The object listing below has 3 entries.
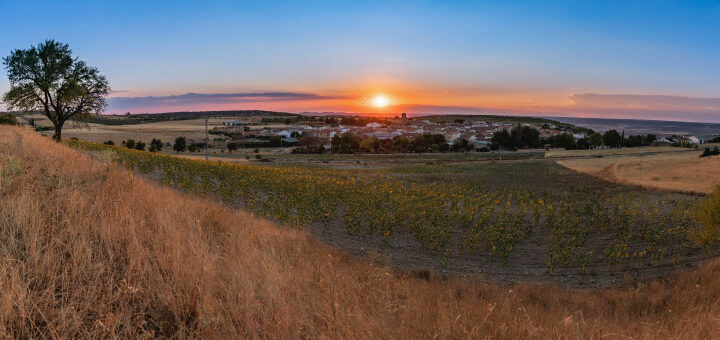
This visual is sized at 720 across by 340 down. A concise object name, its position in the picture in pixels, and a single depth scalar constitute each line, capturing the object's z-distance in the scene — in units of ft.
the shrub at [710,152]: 182.92
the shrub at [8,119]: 147.47
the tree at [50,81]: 100.42
